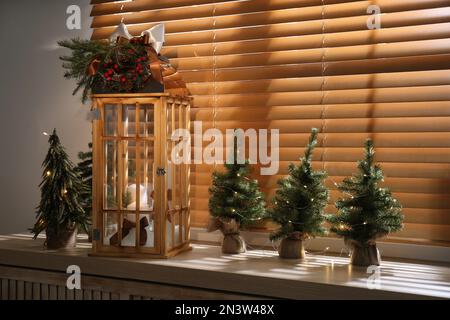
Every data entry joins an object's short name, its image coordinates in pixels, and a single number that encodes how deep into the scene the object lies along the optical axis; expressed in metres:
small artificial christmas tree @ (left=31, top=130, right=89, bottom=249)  2.18
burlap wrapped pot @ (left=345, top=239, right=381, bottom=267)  1.90
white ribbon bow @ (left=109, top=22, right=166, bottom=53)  2.08
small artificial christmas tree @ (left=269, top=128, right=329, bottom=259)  2.01
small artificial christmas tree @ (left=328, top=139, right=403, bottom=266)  1.88
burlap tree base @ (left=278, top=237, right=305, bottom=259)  2.04
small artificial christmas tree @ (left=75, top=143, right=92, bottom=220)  2.26
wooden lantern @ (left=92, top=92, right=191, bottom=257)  2.02
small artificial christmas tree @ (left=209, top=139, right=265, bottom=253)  2.10
